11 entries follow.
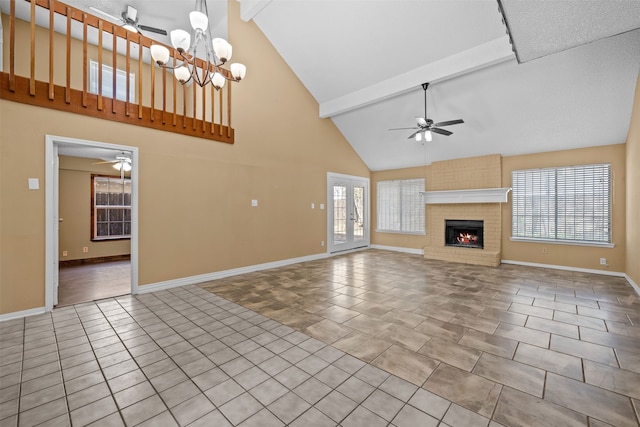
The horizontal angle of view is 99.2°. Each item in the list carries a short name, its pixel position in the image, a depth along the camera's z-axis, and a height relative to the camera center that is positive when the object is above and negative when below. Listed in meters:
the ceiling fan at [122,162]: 5.61 +1.07
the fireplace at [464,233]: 6.48 -0.50
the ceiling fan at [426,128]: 4.68 +1.50
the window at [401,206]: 7.56 +0.20
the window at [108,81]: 5.42 +2.71
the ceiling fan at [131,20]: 4.05 +3.05
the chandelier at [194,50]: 2.77 +1.78
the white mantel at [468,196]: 5.93 +0.41
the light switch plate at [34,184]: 3.20 +0.32
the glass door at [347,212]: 7.15 +0.01
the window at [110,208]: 6.60 +0.08
